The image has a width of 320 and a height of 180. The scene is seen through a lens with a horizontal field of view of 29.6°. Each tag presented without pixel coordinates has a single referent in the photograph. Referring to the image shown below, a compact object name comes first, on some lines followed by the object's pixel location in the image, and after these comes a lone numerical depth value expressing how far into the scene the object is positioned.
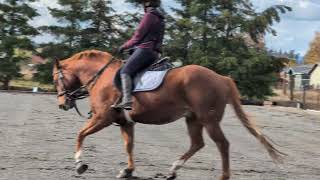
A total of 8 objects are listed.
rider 8.64
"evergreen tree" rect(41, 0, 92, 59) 52.78
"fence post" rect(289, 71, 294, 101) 44.40
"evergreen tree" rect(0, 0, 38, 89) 51.81
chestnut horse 8.34
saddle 8.54
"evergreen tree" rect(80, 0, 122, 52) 53.41
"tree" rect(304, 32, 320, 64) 109.91
